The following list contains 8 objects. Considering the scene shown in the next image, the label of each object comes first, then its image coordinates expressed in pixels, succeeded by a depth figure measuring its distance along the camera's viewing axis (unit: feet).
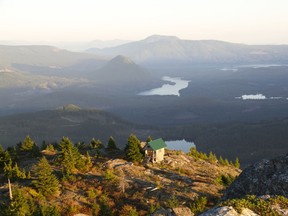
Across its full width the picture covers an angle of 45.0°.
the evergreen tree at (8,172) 188.39
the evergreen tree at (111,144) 276.62
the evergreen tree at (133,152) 237.86
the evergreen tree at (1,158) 222.97
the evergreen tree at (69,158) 207.82
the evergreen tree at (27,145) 263.53
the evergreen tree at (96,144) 296.51
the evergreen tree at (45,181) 171.73
